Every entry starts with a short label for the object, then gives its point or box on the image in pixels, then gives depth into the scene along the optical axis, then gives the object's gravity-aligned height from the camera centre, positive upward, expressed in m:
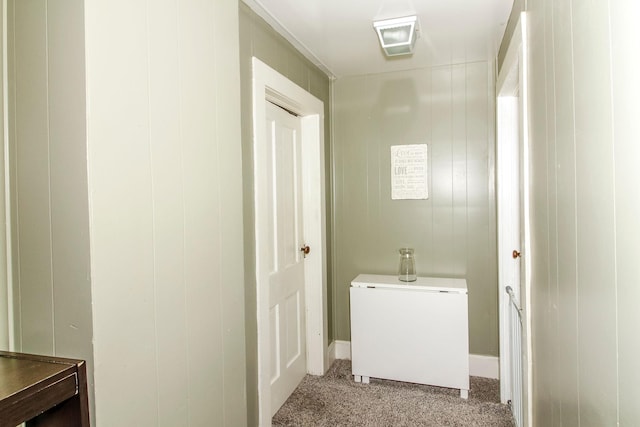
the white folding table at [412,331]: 2.52 -0.85
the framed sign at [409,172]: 2.91 +0.27
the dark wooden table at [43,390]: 0.85 -0.42
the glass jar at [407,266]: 2.76 -0.43
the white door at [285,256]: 2.39 -0.32
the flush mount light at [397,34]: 2.07 +0.99
